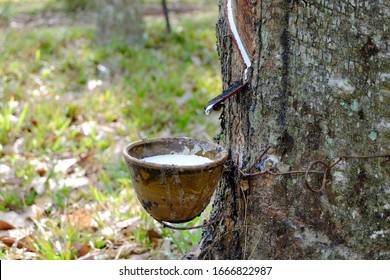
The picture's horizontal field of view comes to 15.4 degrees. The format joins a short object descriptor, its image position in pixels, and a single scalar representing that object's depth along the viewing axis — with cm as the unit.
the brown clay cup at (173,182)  194
